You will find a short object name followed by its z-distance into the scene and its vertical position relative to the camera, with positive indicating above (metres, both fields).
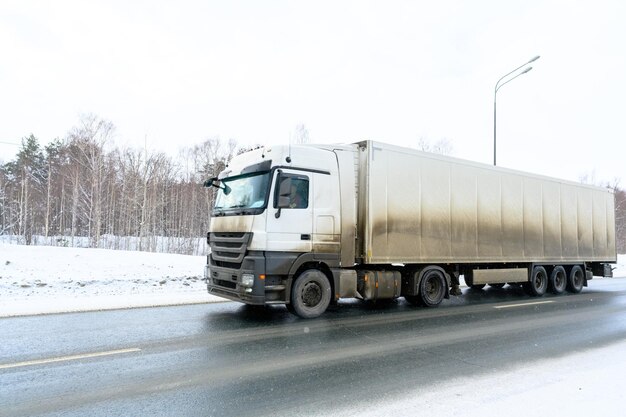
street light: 18.11 +7.46
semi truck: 7.56 +0.15
